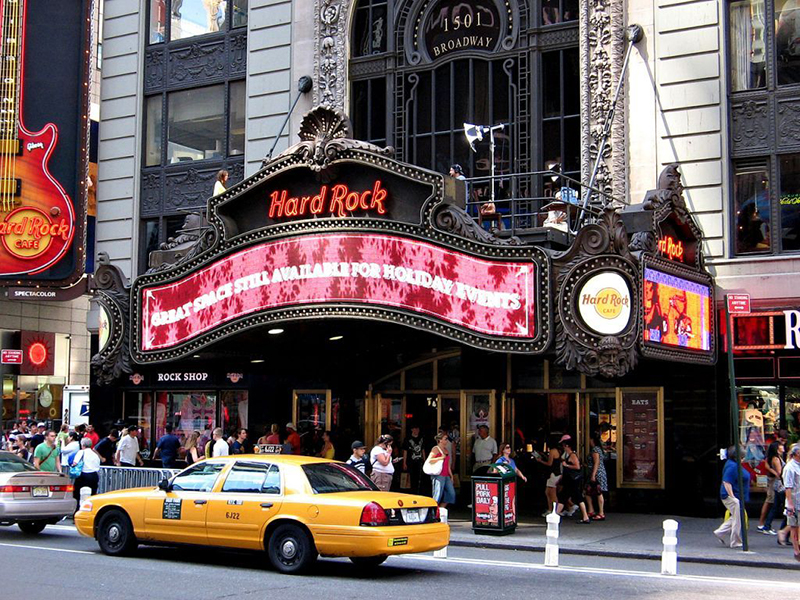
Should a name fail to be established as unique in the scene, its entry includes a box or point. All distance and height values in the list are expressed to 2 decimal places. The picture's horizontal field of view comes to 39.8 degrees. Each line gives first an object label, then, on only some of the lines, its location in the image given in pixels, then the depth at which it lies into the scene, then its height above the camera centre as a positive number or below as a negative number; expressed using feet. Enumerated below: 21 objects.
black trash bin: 64.09 -5.68
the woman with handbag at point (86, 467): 71.46 -4.15
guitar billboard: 104.68 +23.39
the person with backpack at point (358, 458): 69.62 -3.43
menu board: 76.54 -2.38
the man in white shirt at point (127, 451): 81.05 -3.52
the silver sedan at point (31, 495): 60.34 -5.14
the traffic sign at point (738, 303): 61.40 +5.67
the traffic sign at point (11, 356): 109.70 +4.60
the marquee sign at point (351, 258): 63.26 +8.80
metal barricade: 69.15 -4.75
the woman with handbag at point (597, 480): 71.51 -4.96
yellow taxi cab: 45.80 -4.80
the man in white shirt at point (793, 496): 54.90 -4.55
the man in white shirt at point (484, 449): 78.74 -3.19
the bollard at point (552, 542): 51.65 -6.50
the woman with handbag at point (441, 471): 70.28 -4.24
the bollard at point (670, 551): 49.34 -6.57
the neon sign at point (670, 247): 67.15 +9.75
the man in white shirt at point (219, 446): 73.84 -2.86
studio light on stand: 79.63 +19.65
